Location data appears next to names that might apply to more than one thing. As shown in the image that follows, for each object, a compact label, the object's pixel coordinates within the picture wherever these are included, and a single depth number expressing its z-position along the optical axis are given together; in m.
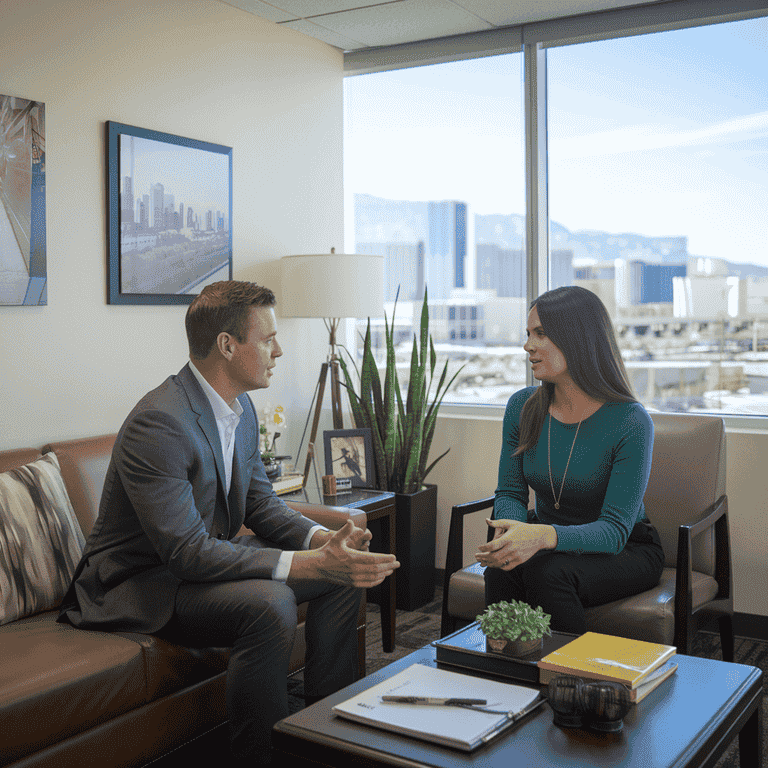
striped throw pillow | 2.33
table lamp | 3.66
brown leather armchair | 2.47
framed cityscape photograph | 3.20
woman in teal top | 2.39
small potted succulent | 1.90
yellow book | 1.76
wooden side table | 3.26
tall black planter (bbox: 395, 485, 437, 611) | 3.85
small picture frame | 3.57
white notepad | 1.59
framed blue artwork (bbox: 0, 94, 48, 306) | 2.78
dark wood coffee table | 1.53
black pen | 1.71
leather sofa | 1.91
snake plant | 3.82
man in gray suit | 2.14
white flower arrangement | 3.46
